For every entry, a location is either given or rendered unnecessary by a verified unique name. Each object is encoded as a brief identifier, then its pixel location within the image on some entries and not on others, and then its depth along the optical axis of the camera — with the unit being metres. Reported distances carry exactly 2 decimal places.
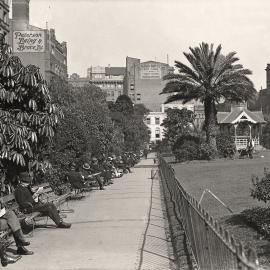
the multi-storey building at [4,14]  61.72
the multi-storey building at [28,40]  89.38
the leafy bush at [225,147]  46.31
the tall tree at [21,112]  10.87
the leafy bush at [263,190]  9.23
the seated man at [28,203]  10.76
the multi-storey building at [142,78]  162.38
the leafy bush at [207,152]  43.56
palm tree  40.28
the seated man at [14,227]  8.59
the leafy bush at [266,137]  77.62
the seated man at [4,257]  7.88
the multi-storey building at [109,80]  187.88
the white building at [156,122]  156.25
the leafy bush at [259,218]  9.20
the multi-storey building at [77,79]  166.88
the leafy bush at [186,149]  44.97
